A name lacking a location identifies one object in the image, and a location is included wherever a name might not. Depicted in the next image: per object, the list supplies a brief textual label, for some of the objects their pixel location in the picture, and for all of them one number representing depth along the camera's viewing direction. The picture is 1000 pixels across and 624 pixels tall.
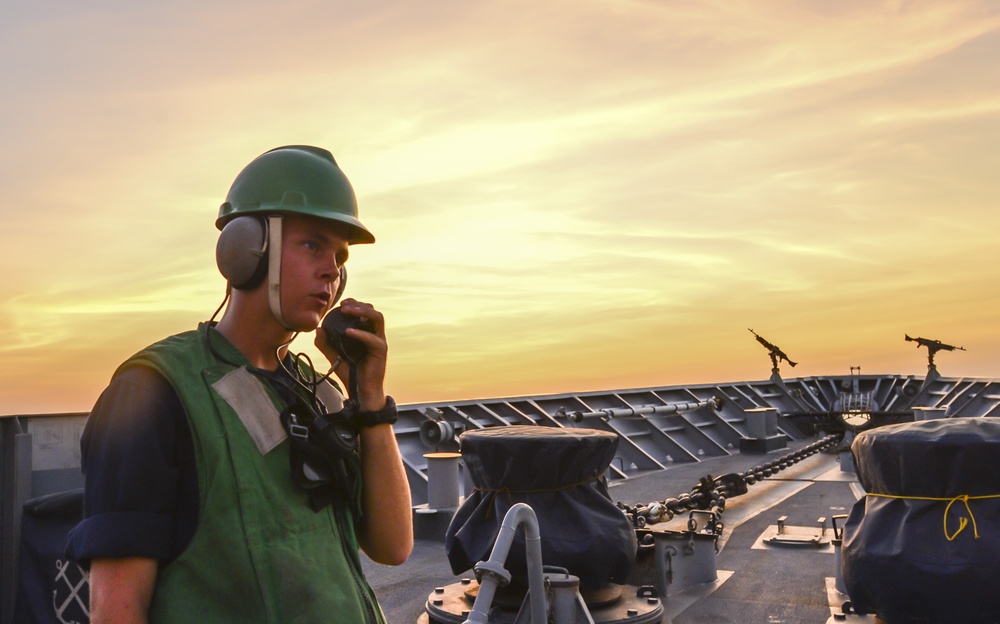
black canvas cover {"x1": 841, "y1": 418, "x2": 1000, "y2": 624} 4.23
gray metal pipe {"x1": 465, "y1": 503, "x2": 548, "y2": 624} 3.05
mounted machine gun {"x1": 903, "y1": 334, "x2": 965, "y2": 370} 22.45
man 1.73
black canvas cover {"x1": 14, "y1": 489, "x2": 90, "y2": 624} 4.80
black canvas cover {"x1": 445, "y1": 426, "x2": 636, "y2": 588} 4.98
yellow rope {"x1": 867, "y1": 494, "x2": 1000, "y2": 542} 4.30
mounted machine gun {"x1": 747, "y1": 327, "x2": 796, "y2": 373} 23.17
